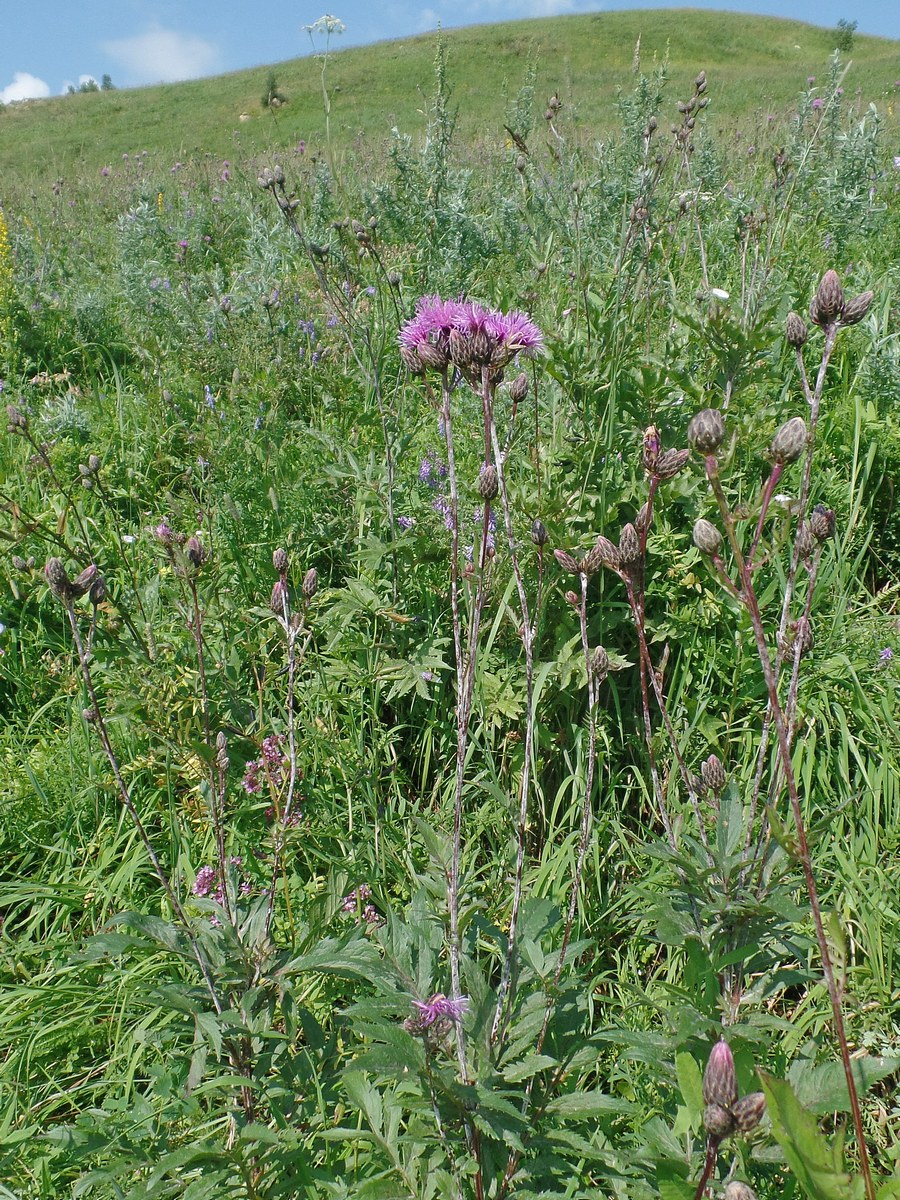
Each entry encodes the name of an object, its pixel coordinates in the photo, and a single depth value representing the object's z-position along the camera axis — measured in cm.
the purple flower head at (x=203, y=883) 126
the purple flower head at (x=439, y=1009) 102
